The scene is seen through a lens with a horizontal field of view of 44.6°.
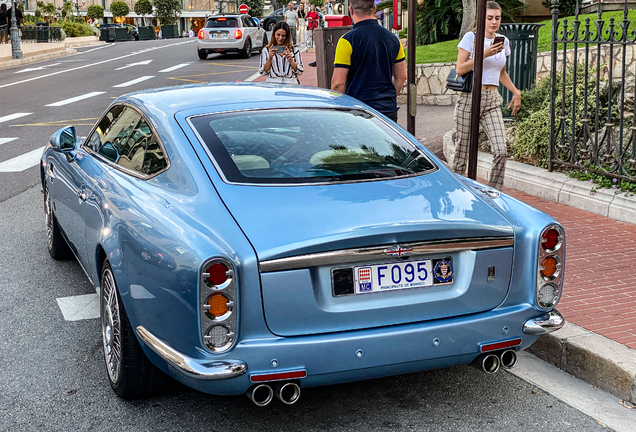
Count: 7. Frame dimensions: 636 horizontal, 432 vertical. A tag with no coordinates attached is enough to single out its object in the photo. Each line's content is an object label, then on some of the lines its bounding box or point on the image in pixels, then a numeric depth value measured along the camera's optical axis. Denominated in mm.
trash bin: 11000
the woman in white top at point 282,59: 10926
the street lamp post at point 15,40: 33406
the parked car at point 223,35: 29589
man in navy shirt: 6480
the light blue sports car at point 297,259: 3076
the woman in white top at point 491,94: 6715
